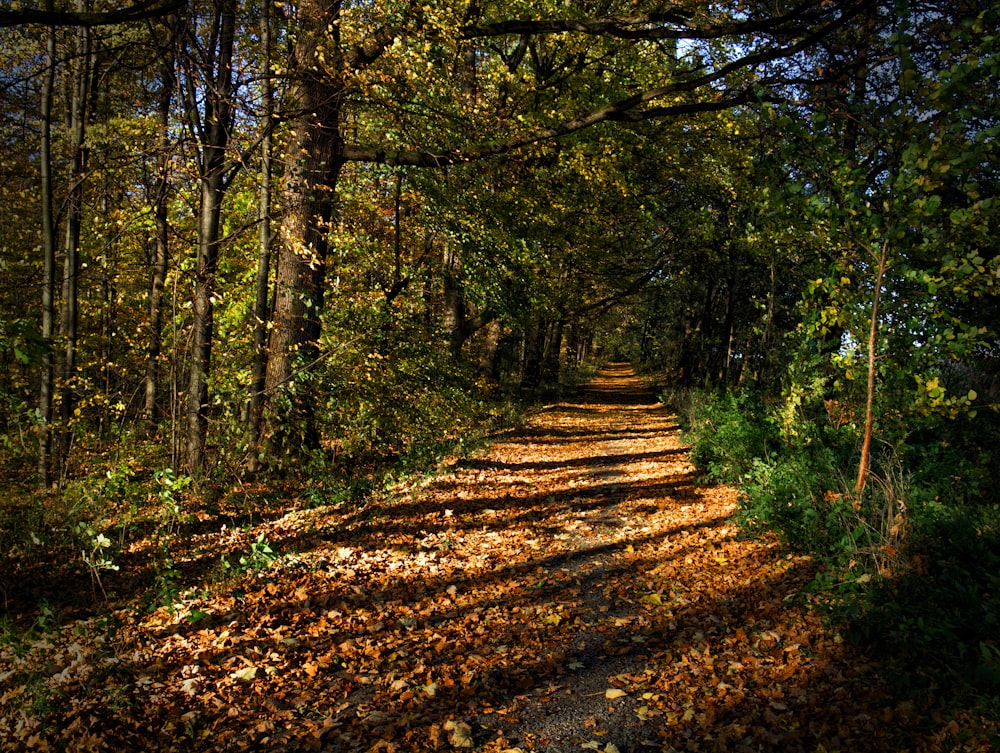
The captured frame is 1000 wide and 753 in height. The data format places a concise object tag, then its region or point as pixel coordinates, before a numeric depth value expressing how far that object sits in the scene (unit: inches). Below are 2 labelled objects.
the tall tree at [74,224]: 356.6
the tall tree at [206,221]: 287.6
